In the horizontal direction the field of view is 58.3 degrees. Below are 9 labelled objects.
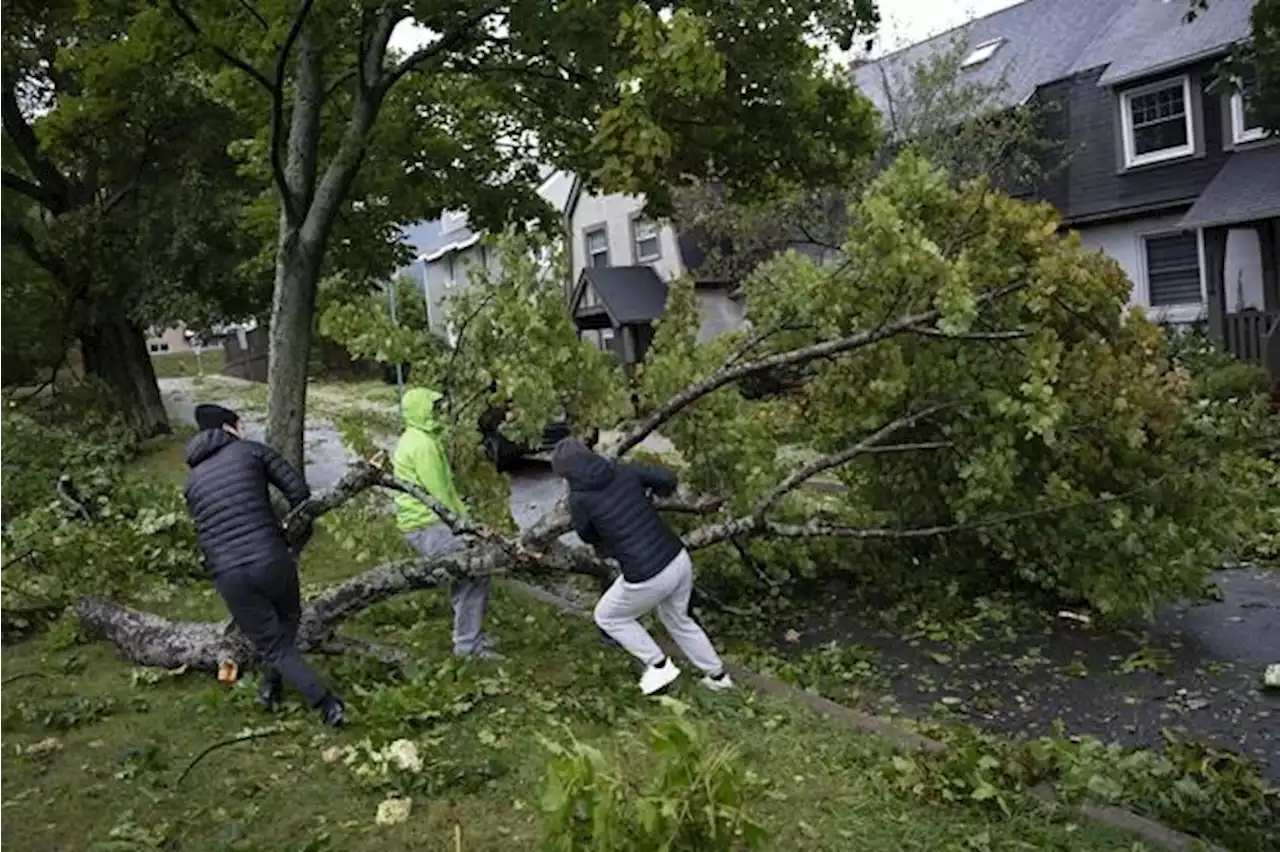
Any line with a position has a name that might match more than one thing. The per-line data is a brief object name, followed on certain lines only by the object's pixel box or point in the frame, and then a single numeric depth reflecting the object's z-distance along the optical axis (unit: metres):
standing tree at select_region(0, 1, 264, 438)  16.72
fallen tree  7.25
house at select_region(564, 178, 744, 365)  27.83
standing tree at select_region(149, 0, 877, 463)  7.70
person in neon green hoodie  7.02
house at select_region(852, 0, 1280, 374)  19.41
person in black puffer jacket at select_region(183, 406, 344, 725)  5.86
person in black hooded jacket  6.15
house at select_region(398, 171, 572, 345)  36.38
